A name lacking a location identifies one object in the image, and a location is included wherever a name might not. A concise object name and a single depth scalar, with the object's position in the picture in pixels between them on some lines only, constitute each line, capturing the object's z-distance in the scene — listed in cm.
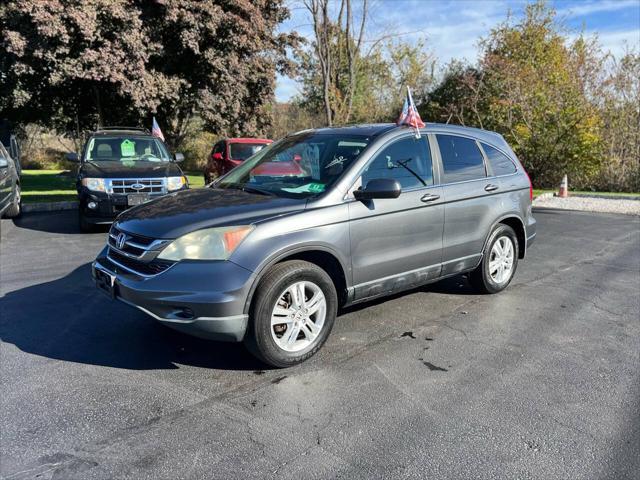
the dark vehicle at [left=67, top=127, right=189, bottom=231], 851
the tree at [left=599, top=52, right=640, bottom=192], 1766
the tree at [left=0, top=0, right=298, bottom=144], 1384
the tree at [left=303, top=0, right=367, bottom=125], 1820
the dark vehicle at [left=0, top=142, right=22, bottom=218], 881
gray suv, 351
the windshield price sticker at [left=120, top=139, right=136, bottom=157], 961
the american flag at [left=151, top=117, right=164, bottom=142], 1267
